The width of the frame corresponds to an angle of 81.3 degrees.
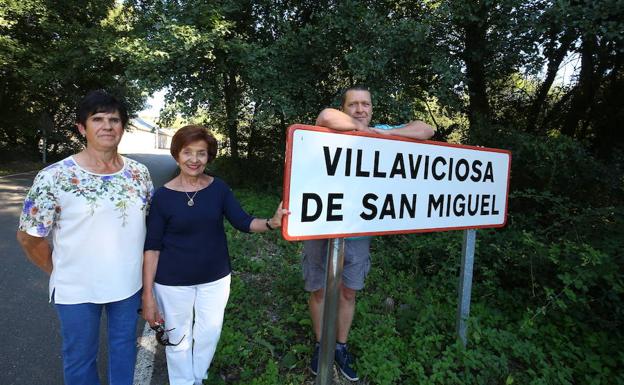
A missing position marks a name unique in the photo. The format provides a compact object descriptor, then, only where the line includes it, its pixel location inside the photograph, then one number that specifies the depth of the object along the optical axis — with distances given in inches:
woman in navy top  77.9
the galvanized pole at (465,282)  101.6
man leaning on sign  93.9
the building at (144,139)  1674.0
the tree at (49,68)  503.5
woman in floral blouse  66.5
